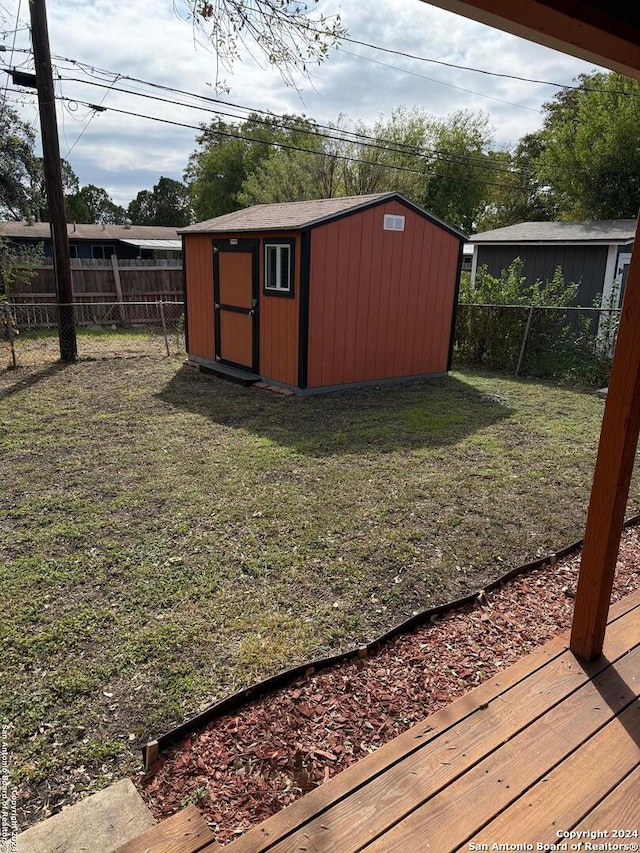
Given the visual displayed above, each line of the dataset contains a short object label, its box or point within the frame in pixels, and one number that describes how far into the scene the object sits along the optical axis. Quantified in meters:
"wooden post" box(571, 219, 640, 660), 1.73
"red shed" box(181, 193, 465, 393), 7.23
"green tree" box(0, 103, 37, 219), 13.62
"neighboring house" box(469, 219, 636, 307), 10.62
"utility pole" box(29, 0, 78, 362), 8.35
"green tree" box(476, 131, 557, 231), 27.43
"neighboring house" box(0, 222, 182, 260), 21.03
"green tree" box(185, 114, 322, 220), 30.92
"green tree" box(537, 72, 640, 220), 16.58
